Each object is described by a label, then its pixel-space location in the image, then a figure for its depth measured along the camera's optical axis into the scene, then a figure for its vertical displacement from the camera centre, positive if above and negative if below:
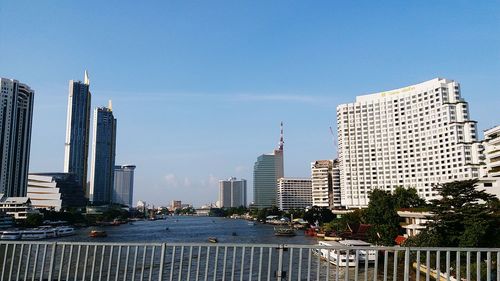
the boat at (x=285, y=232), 79.62 -8.56
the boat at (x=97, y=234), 76.44 -8.94
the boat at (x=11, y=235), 68.99 -8.47
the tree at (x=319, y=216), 107.29 -7.31
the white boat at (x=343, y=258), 32.51 -5.65
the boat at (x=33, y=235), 70.19 -8.53
